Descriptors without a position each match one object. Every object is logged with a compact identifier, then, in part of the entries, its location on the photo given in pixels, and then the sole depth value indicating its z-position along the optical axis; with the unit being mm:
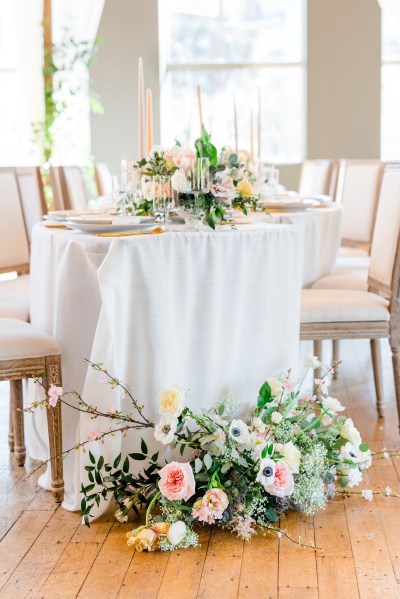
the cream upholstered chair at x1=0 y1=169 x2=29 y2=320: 4039
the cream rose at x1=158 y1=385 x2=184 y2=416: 2596
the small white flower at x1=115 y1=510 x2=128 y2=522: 2695
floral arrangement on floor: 2568
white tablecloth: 2688
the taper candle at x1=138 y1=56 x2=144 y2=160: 3164
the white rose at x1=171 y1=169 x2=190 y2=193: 2920
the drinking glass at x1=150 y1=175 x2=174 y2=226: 2974
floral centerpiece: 2904
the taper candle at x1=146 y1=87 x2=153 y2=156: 3337
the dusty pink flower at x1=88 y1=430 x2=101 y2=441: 2604
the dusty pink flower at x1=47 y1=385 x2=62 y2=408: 2611
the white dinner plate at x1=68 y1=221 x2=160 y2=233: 2848
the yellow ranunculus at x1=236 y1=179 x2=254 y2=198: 3043
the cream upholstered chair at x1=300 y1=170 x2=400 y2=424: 3475
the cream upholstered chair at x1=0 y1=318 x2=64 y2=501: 2812
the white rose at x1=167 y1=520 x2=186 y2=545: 2492
